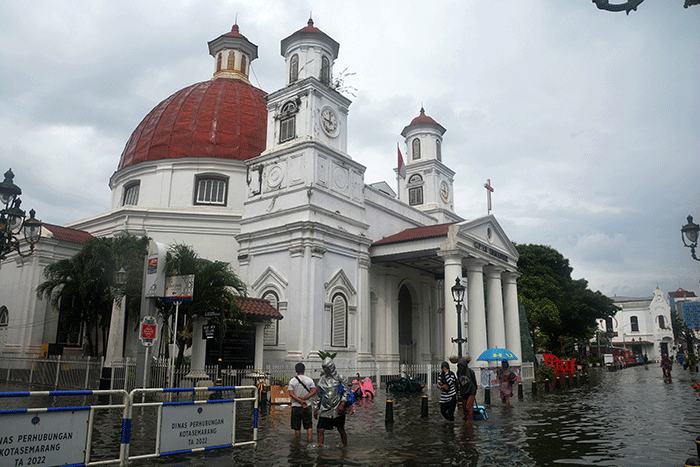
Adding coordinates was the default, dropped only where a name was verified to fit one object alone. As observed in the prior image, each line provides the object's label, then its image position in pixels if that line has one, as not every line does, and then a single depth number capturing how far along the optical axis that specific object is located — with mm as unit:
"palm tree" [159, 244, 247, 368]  18094
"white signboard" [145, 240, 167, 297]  14844
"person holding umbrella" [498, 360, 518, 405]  16312
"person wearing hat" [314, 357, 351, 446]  8883
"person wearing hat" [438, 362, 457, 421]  11953
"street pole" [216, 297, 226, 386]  16005
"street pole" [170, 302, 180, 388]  16562
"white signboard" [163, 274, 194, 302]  14531
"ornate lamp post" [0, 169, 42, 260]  12680
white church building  24906
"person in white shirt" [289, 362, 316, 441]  9594
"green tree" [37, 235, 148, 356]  21641
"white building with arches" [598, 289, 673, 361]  83312
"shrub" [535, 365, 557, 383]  25031
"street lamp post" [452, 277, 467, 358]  17078
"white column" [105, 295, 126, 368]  20812
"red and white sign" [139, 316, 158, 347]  13965
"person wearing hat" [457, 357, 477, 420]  12242
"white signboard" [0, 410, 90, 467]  6016
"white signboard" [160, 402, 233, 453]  7754
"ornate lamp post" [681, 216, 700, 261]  11672
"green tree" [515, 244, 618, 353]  47472
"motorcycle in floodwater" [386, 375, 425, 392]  21562
